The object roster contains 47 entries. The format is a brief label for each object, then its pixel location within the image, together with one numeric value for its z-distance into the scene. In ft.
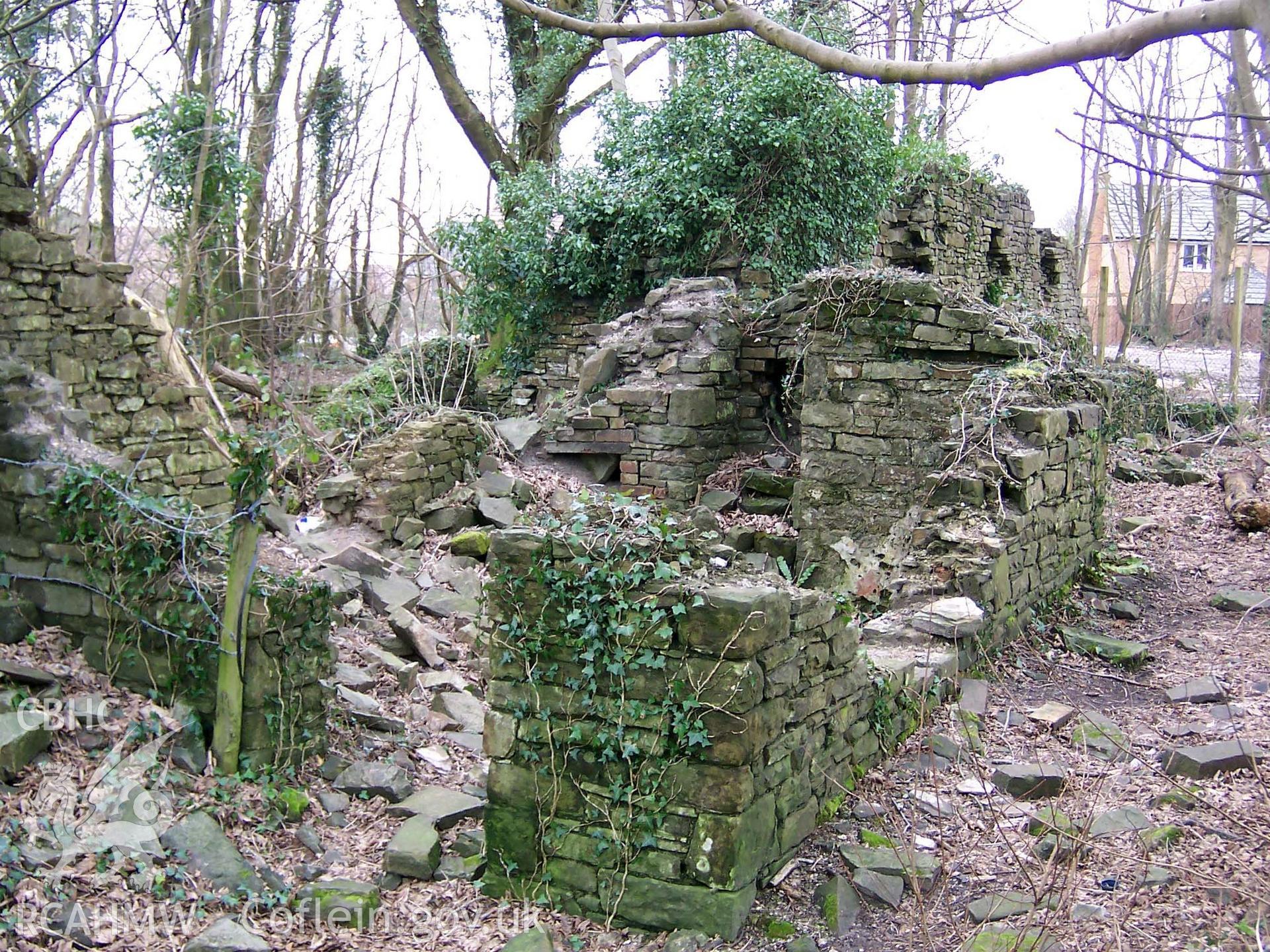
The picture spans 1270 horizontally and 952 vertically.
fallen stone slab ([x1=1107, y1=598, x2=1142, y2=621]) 24.82
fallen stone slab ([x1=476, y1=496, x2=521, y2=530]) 30.89
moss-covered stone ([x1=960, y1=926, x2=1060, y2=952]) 10.40
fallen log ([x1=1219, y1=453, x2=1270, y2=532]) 30.48
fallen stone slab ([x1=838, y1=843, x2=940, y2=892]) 13.67
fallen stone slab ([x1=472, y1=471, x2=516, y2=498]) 32.04
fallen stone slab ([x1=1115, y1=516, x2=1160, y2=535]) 31.42
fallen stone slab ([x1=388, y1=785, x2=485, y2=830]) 16.53
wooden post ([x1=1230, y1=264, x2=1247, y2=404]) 52.26
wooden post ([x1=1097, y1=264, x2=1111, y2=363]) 51.62
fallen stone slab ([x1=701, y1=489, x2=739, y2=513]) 31.99
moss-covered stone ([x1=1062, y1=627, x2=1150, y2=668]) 21.62
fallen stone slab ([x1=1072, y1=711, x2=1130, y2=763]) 17.17
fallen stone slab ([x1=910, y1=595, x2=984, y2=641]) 20.26
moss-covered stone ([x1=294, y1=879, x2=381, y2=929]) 13.96
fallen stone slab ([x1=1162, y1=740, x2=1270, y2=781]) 15.43
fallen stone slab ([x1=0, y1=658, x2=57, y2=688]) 16.89
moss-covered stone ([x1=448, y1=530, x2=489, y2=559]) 29.43
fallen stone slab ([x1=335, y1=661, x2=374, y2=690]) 20.95
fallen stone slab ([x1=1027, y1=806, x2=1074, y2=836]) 12.88
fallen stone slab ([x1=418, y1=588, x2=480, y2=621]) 26.27
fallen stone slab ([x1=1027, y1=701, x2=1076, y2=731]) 18.38
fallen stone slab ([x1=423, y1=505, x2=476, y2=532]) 30.63
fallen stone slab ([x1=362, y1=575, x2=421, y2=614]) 25.21
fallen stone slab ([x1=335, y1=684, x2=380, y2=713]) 20.03
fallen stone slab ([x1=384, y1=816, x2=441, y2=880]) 14.92
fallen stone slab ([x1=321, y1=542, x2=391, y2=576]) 26.63
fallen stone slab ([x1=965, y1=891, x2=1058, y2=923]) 12.24
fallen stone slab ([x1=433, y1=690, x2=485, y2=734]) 21.11
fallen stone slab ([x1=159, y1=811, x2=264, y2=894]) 14.38
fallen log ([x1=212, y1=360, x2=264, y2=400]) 36.04
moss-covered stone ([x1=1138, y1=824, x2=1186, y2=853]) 13.06
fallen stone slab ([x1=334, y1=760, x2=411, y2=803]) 17.49
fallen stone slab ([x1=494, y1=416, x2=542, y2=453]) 34.86
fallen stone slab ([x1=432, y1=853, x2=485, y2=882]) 14.85
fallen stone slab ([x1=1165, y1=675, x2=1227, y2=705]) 19.03
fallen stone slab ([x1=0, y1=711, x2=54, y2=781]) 15.16
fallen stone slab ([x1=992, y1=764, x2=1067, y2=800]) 15.57
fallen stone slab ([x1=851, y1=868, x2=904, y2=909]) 13.43
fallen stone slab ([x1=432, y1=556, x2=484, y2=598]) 27.89
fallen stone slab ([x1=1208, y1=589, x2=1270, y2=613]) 24.68
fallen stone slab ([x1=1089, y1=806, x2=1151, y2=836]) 13.85
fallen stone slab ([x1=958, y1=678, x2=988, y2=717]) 18.99
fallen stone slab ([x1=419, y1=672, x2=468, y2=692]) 22.30
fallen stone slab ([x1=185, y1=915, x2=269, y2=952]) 12.70
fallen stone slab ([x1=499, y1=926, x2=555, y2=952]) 12.55
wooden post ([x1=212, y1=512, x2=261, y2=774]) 16.52
